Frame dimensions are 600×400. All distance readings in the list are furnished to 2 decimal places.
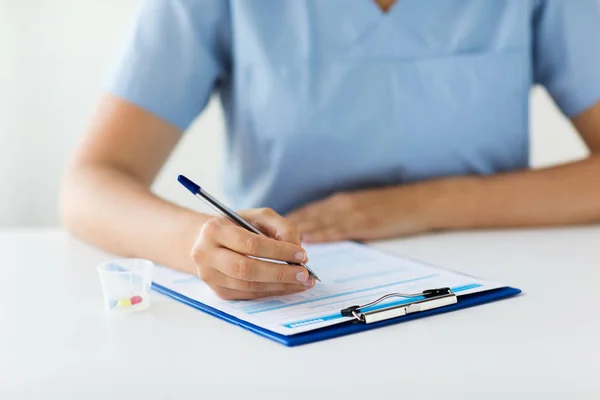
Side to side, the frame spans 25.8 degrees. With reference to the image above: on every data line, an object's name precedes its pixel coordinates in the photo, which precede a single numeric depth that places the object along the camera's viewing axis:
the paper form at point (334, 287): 1.03
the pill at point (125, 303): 1.07
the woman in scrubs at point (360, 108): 1.36
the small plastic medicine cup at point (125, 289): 1.07
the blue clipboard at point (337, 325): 0.99
